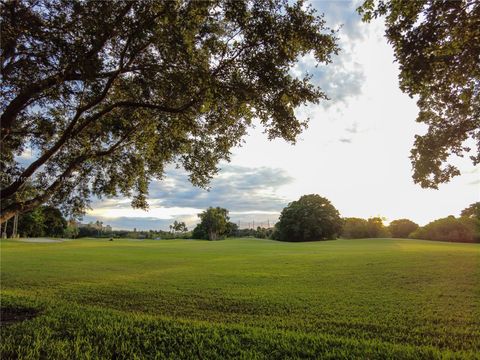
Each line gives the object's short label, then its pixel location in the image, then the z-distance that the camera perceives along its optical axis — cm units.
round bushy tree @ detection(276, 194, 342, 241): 7219
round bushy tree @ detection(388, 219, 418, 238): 8488
